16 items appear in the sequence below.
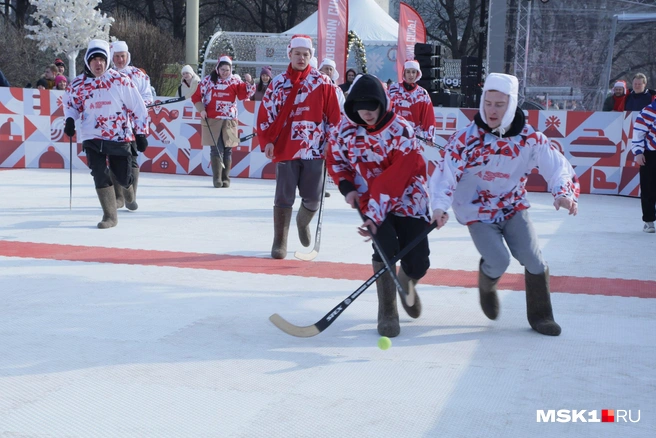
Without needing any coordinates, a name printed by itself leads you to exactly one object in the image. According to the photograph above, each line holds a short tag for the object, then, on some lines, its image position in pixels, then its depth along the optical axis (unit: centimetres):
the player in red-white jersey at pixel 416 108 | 1031
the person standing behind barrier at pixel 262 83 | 1673
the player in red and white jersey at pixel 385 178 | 475
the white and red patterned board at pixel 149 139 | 1479
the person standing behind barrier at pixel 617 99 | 1441
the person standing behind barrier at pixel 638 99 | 1317
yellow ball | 445
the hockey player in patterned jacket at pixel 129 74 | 1008
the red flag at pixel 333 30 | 1717
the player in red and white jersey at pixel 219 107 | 1274
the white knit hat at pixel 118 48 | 1070
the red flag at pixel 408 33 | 2098
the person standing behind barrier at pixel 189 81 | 1451
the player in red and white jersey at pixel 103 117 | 877
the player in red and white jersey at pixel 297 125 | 718
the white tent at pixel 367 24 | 2833
